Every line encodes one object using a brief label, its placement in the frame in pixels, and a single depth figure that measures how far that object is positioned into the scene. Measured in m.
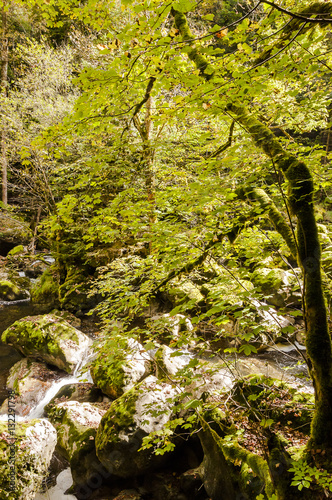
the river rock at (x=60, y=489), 4.04
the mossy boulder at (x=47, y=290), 9.77
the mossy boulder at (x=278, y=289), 7.50
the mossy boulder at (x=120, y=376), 5.29
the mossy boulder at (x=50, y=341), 6.54
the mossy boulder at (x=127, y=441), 3.84
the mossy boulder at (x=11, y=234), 13.05
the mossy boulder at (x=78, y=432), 4.16
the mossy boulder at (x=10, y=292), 10.53
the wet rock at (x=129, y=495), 3.74
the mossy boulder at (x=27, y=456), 3.62
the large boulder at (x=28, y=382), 5.63
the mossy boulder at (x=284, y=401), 3.09
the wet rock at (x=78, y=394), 5.65
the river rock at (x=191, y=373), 2.12
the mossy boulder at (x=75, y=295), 9.32
